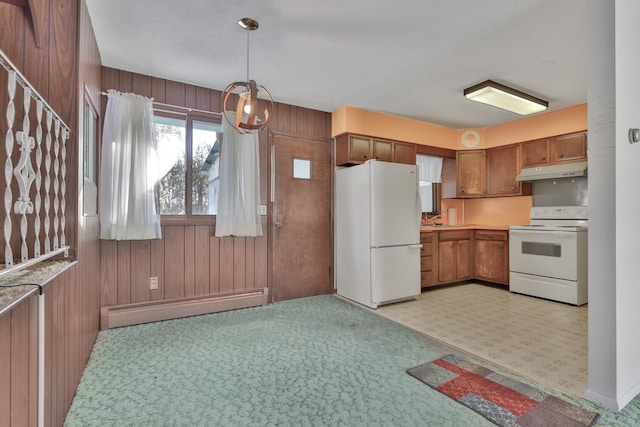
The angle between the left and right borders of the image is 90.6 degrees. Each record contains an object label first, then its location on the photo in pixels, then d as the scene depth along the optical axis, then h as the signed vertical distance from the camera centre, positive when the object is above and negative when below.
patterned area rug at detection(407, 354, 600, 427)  1.64 -1.08
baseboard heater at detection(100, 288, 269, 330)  2.96 -0.98
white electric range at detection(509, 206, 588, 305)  3.66 -0.54
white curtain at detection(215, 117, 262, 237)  3.43 +0.29
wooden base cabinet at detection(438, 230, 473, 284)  4.49 -0.65
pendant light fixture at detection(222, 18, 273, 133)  2.19 +0.73
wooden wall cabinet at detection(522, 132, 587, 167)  3.96 +0.81
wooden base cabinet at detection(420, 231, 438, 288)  4.31 -0.65
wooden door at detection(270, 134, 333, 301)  3.88 -0.07
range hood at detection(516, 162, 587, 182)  3.88 +0.51
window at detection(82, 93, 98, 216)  2.26 +0.42
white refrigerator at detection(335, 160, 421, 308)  3.60 -0.26
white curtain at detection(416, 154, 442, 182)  5.04 +0.71
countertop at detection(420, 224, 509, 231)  4.39 -0.24
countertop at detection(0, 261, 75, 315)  0.95 -0.25
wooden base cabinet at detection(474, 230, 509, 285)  4.44 -0.65
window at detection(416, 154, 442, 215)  5.07 +0.49
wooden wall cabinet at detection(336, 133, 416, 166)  4.05 +0.82
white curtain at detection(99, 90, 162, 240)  2.87 +0.39
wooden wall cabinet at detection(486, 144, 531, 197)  4.57 +0.60
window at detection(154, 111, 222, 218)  3.32 +0.51
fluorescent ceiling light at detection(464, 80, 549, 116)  3.34 +1.28
